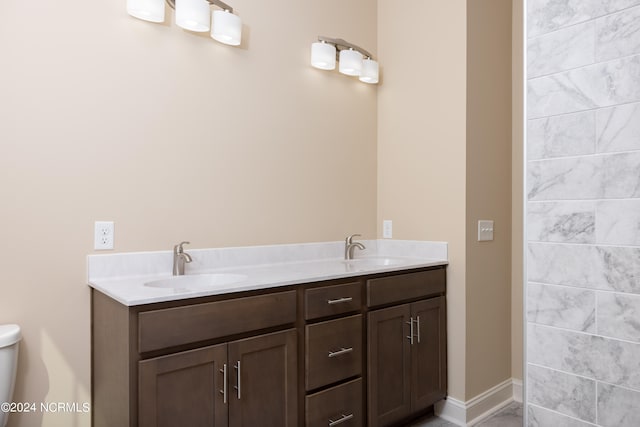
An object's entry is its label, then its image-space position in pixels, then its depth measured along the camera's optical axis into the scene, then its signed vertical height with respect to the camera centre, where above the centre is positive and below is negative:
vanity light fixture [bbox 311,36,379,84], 2.46 +0.93
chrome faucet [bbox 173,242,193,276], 1.92 -0.21
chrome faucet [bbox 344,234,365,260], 2.62 -0.20
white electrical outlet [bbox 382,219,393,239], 2.81 -0.11
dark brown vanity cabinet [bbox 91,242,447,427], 1.40 -0.56
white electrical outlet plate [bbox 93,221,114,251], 1.78 -0.09
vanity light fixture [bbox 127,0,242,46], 1.83 +0.89
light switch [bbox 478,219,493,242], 2.52 -0.10
